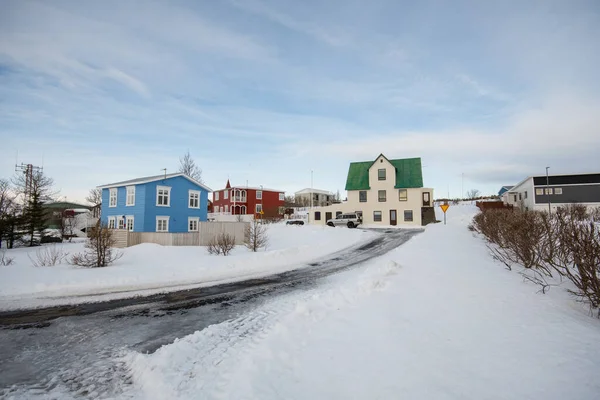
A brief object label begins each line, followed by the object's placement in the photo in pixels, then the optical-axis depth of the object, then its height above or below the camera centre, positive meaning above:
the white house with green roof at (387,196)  40.50 +2.92
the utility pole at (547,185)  41.66 +4.21
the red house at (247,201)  58.91 +3.38
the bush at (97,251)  12.95 -1.47
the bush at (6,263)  12.91 -2.00
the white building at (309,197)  81.31 +5.69
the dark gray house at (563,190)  39.84 +3.40
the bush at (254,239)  18.39 -1.45
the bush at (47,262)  12.89 -1.98
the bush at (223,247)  16.70 -1.75
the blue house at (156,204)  28.41 +1.57
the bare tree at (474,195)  109.07 +7.71
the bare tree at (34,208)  29.62 +1.25
